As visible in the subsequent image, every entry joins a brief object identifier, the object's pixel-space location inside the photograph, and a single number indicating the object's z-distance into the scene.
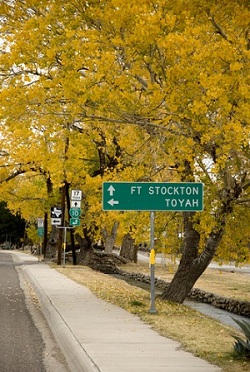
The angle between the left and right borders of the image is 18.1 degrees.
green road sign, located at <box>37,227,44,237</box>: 52.47
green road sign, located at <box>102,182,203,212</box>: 15.30
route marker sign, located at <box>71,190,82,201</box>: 34.72
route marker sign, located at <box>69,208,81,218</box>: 34.84
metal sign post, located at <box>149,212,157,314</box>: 15.71
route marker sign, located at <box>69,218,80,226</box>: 35.03
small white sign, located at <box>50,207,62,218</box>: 39.91
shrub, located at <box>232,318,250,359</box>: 9.68
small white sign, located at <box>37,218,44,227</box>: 52.22
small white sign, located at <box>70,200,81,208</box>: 35.12
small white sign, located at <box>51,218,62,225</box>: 39.44
